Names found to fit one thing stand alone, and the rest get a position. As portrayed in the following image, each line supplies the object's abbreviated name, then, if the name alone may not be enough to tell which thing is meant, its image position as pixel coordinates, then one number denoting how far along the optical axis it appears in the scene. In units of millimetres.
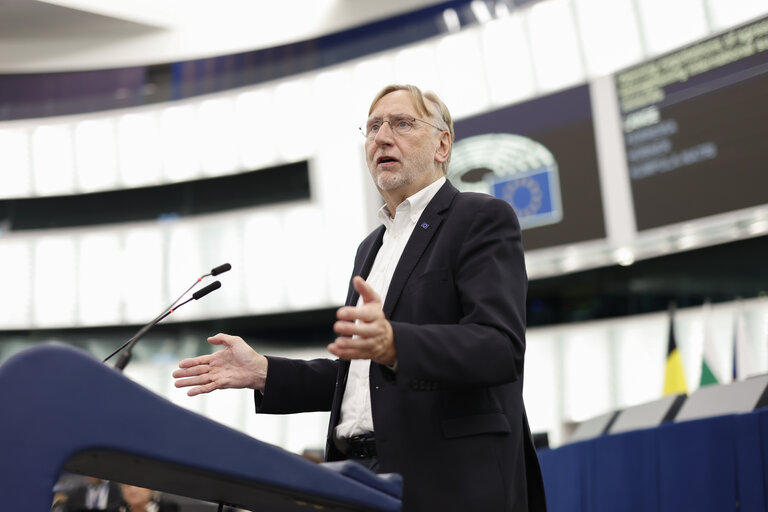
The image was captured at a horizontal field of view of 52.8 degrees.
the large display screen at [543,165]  10273
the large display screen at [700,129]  8391
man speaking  1383
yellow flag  8289
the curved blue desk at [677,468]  3164
